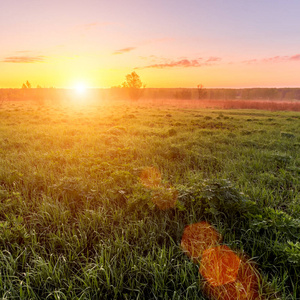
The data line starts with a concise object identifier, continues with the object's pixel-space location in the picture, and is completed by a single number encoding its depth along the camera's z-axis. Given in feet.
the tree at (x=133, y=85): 168.04
